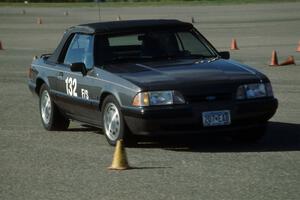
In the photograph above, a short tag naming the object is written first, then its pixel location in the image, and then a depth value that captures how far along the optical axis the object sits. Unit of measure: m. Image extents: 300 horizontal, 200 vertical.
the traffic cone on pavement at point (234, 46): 27.70
